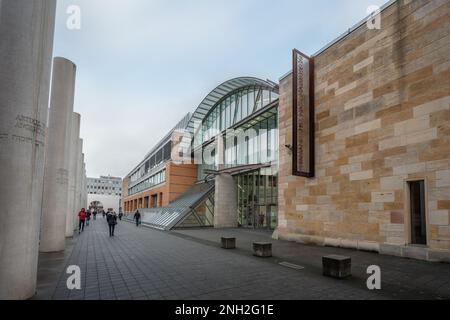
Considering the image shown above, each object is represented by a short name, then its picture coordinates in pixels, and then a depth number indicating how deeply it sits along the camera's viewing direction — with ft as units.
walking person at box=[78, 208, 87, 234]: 78.43
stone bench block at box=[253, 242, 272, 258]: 35.65
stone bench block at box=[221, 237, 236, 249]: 43.14
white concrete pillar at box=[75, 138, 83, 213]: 84.04
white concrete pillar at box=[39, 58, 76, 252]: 42.09
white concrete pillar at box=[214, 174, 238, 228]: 93.65
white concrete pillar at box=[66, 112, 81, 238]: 61.26
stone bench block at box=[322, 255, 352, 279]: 24.63
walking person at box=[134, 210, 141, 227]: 100.50
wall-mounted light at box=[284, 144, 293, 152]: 56.85
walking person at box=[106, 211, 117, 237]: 63.46
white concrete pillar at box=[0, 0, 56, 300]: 17.22
